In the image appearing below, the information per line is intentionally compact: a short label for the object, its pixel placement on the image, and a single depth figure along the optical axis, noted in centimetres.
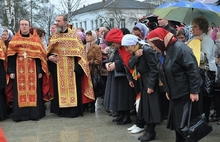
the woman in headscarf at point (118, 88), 568
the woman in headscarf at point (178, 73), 376
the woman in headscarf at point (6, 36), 682
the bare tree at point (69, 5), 2708
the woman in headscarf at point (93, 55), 684
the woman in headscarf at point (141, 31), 584
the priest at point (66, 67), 652
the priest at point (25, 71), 635
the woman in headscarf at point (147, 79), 470
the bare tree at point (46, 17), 3872
